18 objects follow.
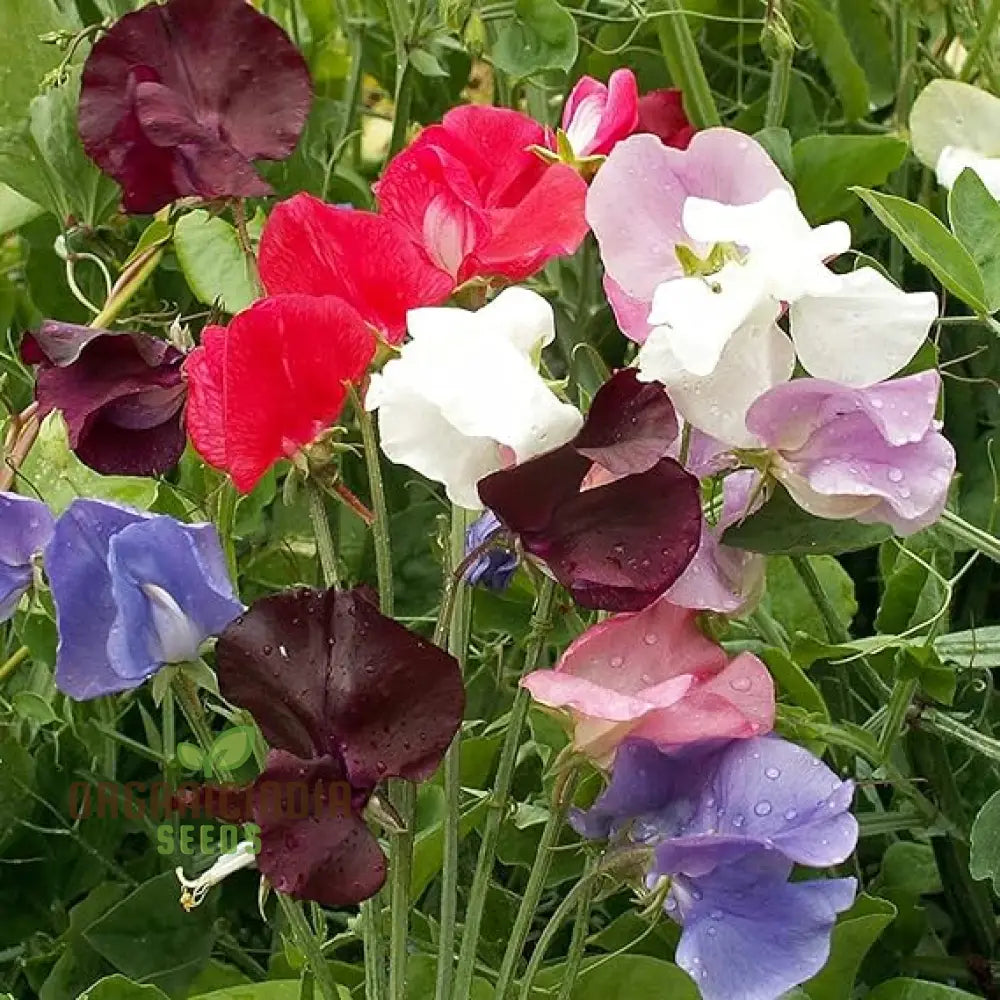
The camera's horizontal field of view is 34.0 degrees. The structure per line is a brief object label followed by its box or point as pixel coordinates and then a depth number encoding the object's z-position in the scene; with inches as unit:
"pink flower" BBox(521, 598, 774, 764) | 19.3
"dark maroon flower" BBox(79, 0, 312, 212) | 22.3
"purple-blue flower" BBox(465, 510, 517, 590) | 20.6
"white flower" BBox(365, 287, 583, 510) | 17.1
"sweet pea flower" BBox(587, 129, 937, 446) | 17.4
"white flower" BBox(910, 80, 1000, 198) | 33.6
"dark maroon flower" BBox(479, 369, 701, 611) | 17.8
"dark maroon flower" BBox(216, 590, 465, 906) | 18.4
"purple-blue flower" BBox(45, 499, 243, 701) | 19.1
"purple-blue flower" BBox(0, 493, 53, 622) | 20.8
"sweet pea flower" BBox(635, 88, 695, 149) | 33.5
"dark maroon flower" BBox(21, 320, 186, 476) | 21.5
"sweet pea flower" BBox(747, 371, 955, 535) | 18.5
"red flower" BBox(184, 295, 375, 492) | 19.0
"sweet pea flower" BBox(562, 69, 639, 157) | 24.5
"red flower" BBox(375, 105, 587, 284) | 21.2
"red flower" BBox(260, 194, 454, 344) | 20.2
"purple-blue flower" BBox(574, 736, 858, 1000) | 18.6
